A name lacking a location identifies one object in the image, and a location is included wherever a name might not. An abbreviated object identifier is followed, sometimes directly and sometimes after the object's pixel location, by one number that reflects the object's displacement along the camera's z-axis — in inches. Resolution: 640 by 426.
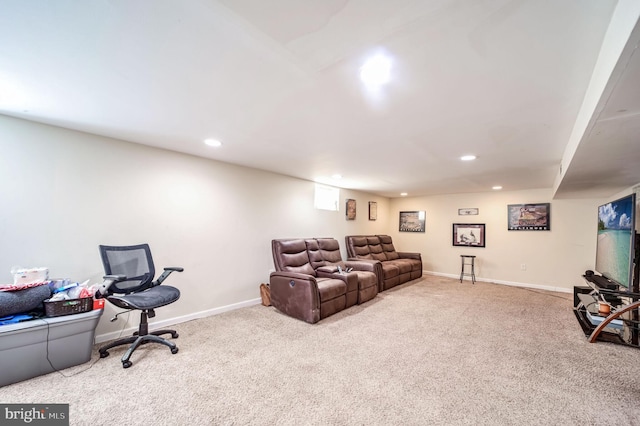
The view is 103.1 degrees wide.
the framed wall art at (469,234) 233.6
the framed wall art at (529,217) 204.5
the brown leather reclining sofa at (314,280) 127.4
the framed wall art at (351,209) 231.9
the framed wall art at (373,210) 260.4
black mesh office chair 87.5
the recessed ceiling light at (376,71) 54.2
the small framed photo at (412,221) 268.9
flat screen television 92.4
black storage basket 80.9
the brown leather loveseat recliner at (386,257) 198.4
